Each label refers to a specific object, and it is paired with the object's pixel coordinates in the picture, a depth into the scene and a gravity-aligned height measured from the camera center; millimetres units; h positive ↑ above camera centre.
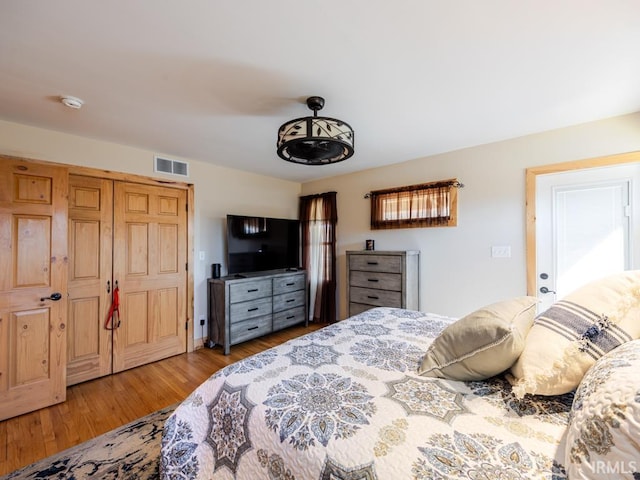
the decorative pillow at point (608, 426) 559 -415
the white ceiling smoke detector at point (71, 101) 2001 +1062
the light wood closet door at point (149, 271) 2955 -322
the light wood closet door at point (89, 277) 2664 -334
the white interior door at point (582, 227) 2354 +145
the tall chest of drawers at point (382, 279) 3307 -463
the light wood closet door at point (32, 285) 2139 -338
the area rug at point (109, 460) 1571 -1328
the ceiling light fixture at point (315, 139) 1772 +688
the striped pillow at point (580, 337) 950 -345
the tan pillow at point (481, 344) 1094 -424
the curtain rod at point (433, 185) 3234 +723
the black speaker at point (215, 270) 3609 -352
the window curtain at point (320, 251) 4383 -133
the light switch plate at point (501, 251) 2916 -90
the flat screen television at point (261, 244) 3682 -9
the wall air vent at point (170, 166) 3225 +943
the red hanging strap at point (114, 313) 2859 -736
